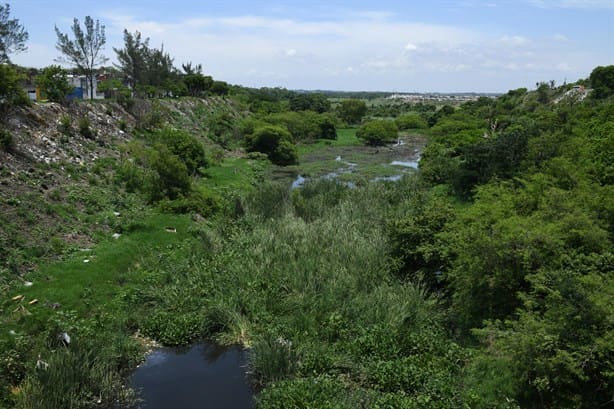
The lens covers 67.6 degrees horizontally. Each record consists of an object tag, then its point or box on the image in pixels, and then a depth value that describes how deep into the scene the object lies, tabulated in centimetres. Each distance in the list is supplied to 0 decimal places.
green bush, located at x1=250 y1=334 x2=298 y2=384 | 1203
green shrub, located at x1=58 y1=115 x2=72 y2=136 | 2621
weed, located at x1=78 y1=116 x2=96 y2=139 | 2793
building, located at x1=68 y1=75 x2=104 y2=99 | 4356
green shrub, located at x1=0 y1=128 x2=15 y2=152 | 2039
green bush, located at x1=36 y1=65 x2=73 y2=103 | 2858
